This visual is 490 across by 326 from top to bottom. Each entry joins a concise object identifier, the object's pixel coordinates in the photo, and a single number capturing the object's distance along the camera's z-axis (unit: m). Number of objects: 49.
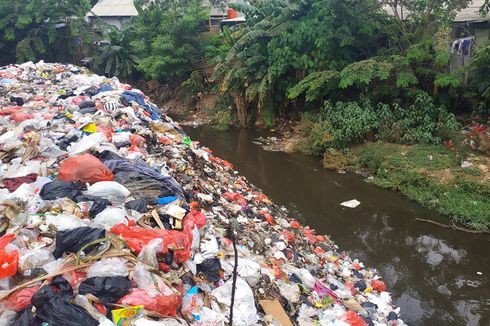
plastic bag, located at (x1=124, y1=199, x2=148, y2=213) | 3.78
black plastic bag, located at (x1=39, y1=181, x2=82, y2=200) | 3.78
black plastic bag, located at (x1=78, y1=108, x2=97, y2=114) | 6.74
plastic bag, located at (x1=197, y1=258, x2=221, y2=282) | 3.41
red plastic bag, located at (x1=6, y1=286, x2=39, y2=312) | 2.54
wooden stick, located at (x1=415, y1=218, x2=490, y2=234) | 6.48
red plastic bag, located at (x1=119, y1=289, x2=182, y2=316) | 2.67
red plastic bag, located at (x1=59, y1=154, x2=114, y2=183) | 4.18
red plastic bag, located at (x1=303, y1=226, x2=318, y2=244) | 5.74
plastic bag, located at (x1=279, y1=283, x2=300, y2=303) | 3.74
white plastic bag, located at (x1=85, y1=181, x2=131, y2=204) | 3.89
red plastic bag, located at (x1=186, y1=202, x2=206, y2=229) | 3.85
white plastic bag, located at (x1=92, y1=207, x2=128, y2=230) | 3.36
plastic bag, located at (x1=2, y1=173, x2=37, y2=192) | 4.21
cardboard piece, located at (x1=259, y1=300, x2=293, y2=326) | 3.27
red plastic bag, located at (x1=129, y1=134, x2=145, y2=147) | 5.71
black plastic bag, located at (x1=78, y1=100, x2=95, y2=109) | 7.00
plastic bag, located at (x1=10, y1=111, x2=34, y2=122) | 6.49
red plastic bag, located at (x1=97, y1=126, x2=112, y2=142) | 5.59
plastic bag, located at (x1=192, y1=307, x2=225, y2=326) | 2.87
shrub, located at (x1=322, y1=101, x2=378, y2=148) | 9.41
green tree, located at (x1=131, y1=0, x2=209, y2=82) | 14.20
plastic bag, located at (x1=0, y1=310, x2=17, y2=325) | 2.43
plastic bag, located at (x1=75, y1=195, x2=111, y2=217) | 3.59
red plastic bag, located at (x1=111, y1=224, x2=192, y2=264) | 3.19
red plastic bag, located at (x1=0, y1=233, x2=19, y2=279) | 2.70
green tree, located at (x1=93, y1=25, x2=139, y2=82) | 16.47
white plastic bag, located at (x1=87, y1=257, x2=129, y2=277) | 2.81
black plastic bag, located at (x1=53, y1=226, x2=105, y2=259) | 2.99
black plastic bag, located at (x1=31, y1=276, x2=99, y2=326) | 2.40
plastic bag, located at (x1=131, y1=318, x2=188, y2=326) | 2.50
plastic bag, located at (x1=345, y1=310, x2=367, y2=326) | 3.78
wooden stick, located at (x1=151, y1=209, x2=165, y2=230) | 3.62
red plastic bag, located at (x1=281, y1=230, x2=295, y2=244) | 5.16
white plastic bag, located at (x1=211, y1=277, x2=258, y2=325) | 3.06
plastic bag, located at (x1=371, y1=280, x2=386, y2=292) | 5.04
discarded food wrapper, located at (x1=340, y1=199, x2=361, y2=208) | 7.70
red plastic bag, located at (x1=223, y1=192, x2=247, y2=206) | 5.70
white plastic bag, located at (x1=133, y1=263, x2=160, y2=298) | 2.79
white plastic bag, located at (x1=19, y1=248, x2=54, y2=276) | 2.82
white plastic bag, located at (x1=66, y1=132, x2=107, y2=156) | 4.84
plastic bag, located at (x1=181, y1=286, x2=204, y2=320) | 2.90
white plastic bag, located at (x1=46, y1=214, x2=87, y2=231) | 3.24
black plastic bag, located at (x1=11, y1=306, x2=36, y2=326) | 2.41
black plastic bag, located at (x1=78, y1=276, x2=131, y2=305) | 2.66
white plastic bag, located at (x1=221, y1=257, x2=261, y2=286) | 3.57
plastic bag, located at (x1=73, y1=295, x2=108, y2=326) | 2.52
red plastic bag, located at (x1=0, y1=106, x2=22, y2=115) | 6.88
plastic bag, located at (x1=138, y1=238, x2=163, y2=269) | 3.03
